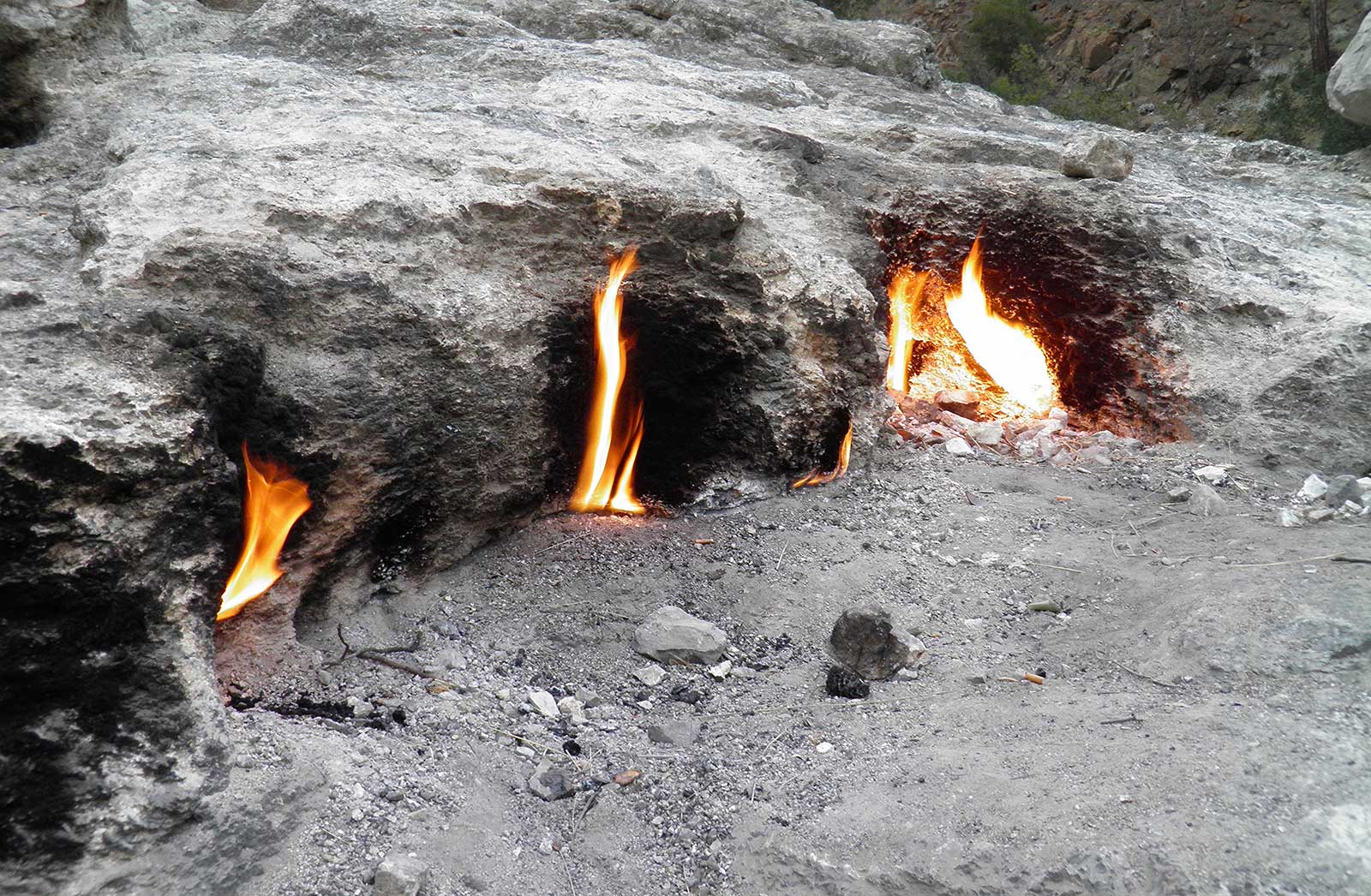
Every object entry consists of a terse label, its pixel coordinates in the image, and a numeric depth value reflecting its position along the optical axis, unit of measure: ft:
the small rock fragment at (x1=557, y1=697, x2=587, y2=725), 10.50
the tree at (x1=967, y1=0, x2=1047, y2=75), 60.39
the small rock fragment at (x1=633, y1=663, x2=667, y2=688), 11.21
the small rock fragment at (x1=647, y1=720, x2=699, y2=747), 10.21
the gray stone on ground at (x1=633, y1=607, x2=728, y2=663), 11.55
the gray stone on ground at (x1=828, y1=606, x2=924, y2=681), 11.15
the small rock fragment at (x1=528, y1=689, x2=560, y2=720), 10.51
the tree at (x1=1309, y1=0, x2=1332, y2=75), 43.88
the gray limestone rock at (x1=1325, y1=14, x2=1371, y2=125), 19.24
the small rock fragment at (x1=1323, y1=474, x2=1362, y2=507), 13.44
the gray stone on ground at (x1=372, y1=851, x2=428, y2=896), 7.87
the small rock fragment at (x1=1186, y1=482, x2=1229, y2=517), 13.85
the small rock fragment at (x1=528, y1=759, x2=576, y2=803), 9.29
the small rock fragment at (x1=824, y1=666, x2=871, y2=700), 10.80
